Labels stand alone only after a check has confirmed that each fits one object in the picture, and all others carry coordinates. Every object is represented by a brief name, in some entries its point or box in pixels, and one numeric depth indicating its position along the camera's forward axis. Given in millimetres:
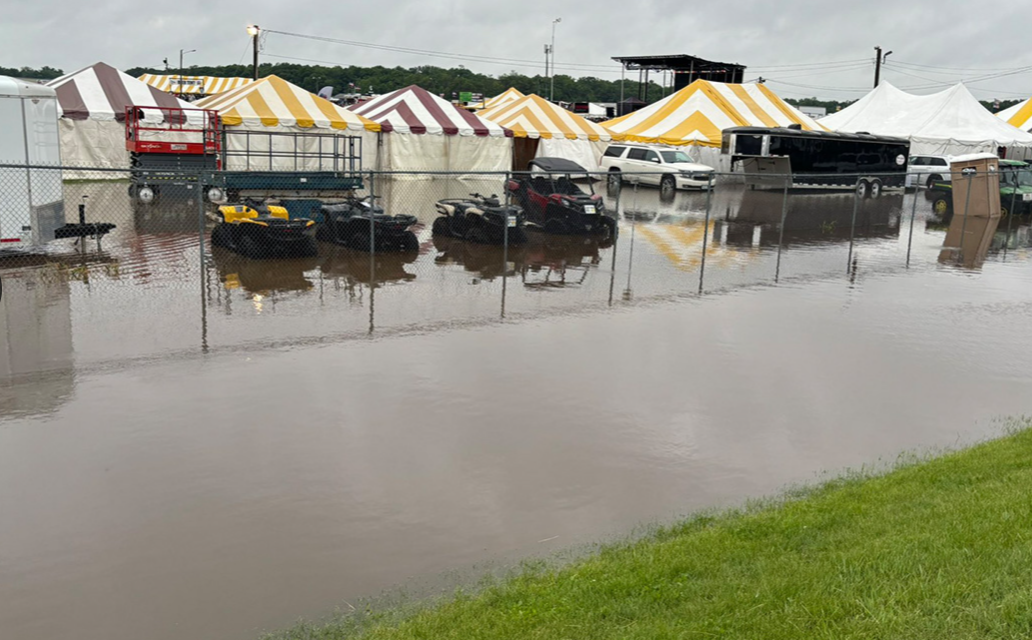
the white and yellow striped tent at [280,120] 31266
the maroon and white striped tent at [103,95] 30578
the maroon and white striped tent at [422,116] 34562
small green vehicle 28786
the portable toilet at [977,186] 28016
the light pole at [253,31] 50844
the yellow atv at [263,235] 16391
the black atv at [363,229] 17203
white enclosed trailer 14875
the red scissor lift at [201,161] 20578
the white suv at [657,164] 36906
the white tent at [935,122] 44438
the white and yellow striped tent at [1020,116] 52375
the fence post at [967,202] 25298
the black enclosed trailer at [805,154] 37625
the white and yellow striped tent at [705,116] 41875
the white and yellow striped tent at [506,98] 51400
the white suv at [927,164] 40875
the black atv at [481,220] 18766
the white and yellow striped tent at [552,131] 40219
